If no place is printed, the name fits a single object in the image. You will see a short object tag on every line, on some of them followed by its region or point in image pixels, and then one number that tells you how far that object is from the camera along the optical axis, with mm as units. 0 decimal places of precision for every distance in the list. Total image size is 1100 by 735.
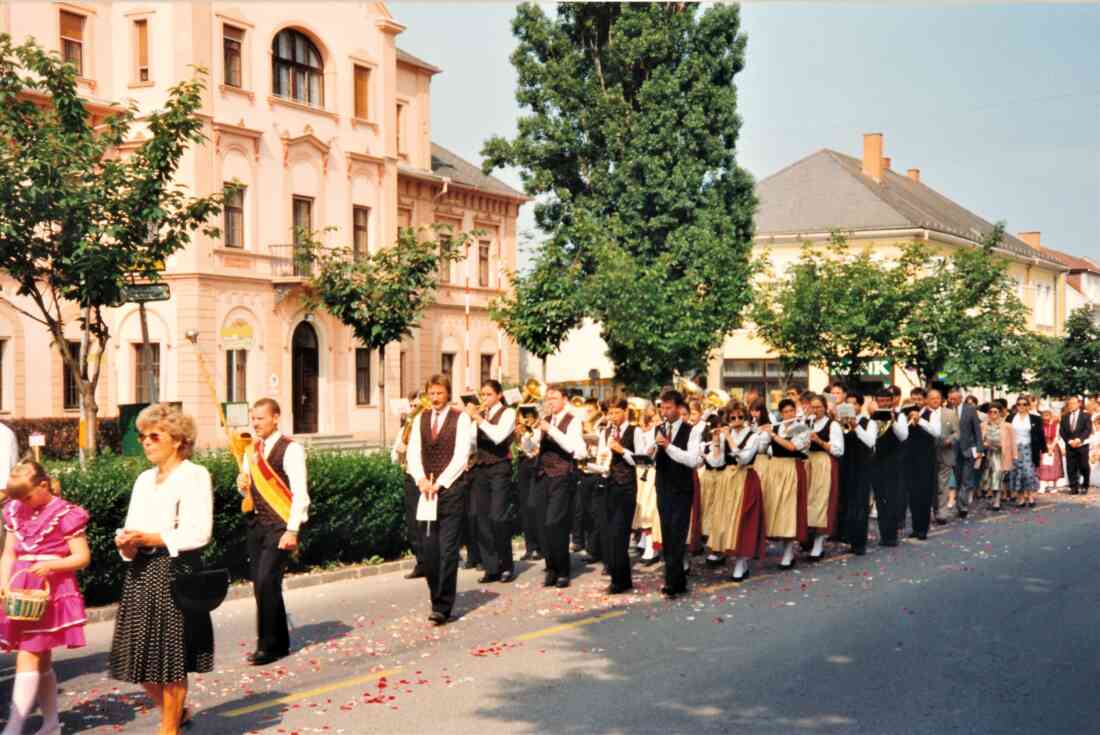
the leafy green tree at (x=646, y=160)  36562
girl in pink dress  6633
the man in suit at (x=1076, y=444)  25828
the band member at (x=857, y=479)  14906
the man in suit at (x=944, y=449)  18781
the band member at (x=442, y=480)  10625
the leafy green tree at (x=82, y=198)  14883
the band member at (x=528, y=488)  14531
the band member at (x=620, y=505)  12023
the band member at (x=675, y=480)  11516
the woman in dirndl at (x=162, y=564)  6613
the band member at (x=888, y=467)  15961
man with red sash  8875
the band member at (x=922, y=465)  16656
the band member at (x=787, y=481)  13562
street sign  14516
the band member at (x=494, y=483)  13102
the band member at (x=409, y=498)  12688
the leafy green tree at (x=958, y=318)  38781
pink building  33312
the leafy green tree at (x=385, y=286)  26062
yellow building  54406
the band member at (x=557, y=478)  12625
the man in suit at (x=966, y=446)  20641
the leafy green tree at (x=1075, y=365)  46562
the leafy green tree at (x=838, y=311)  38281
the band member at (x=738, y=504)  12891
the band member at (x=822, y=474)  14289
